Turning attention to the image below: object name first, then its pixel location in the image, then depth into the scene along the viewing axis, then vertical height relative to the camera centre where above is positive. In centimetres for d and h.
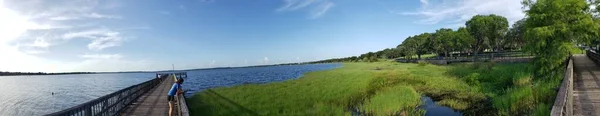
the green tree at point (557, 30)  2961 +187
